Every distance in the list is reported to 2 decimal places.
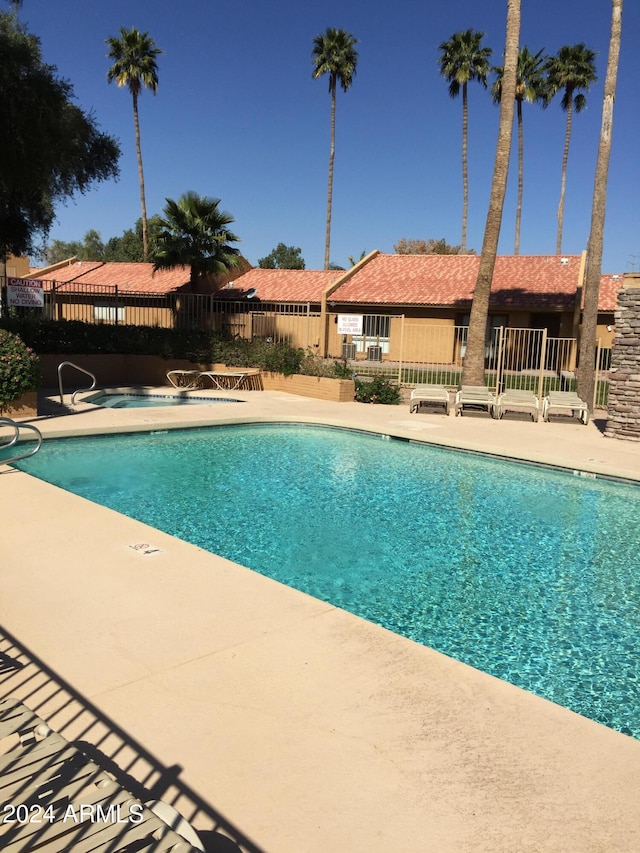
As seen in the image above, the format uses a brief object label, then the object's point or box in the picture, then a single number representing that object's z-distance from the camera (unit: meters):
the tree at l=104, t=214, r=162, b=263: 62.68
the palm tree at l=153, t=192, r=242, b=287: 23.12
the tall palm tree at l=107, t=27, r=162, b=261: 40.38
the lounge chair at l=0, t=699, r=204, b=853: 2.00
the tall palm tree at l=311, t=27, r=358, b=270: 41.91
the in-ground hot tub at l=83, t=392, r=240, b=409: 16.38
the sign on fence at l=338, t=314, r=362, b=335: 18.47
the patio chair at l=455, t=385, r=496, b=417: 15.56
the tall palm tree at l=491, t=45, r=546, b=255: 40.09
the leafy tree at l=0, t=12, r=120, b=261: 13.69
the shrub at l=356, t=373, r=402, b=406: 17.27
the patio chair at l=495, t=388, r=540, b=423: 15.25
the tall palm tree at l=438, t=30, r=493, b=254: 40.28
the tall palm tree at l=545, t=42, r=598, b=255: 39.94
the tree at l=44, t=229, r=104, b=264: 81.59
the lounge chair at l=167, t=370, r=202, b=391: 19.06
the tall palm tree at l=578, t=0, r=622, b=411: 16.55
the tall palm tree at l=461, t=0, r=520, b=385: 16.64
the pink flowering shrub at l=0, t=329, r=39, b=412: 11.84
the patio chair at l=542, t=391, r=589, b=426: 14.98
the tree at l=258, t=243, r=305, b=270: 72.00
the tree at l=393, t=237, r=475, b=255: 63.03
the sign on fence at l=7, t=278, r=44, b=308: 15.96
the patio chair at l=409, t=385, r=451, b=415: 15.51
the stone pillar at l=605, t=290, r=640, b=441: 12.08
